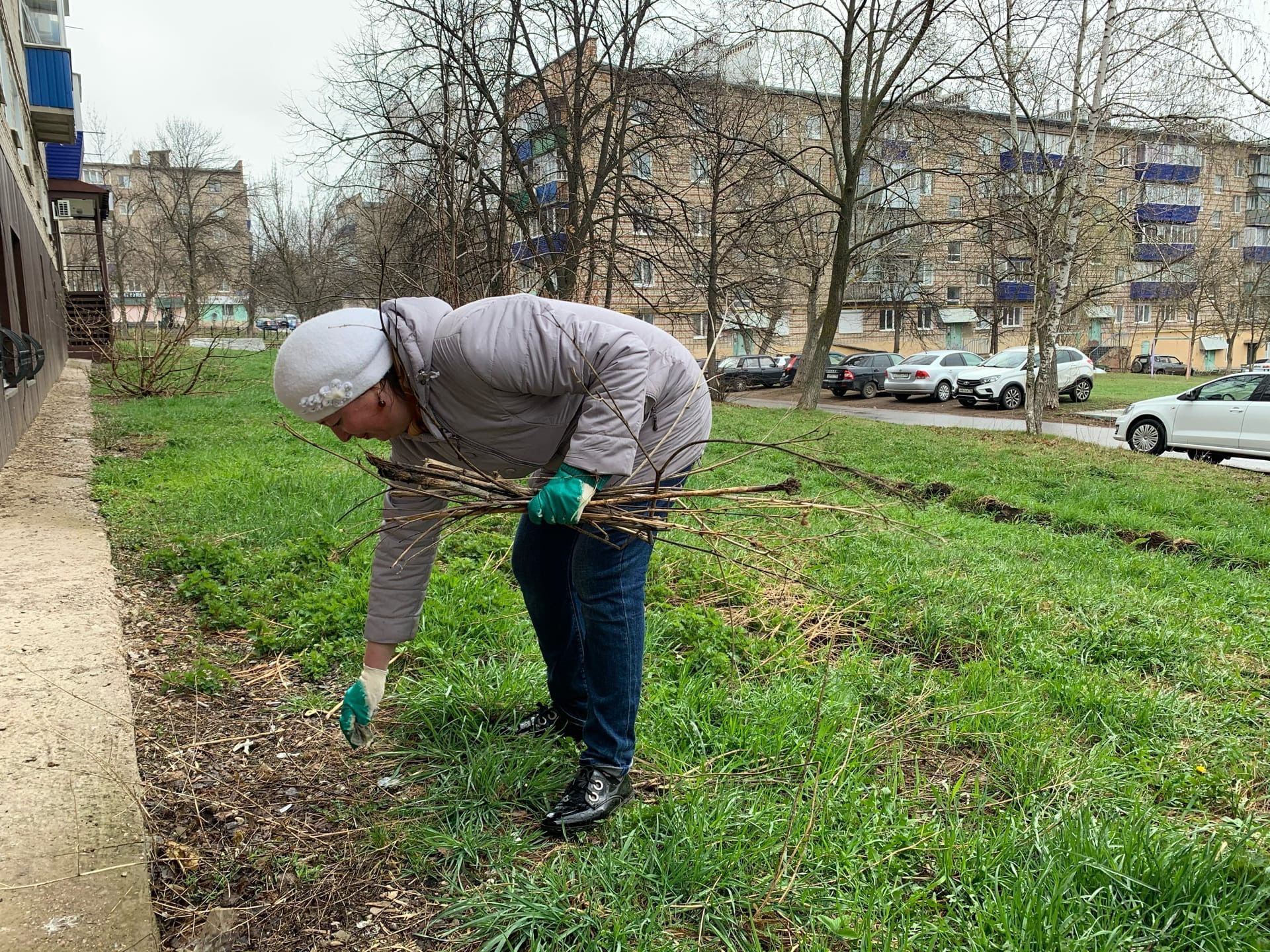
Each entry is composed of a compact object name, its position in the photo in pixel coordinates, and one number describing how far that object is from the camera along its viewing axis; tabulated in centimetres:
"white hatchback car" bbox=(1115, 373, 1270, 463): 1160
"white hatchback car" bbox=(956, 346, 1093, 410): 2247
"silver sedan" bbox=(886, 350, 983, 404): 2472
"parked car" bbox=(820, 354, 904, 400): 2697
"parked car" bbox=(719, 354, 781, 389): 2908
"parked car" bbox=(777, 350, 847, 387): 2916
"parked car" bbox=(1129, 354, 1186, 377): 4444
